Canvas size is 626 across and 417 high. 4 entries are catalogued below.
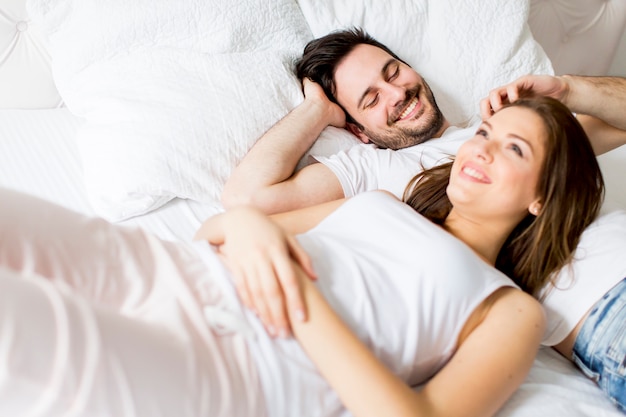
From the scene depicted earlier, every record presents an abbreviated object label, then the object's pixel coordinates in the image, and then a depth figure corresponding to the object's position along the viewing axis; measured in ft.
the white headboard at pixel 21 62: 4.93
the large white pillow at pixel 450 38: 5.38
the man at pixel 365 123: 4.24
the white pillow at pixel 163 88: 4.18
